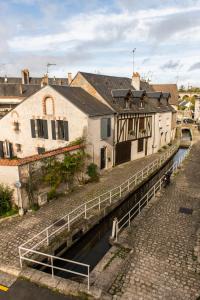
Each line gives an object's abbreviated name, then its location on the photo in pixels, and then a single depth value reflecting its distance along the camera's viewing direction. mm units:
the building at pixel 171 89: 40875
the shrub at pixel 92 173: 17734
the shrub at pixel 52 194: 14127
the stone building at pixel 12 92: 40812
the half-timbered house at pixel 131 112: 21891
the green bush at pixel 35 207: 13008
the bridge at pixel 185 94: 107075
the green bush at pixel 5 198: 12318
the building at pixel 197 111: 54306
